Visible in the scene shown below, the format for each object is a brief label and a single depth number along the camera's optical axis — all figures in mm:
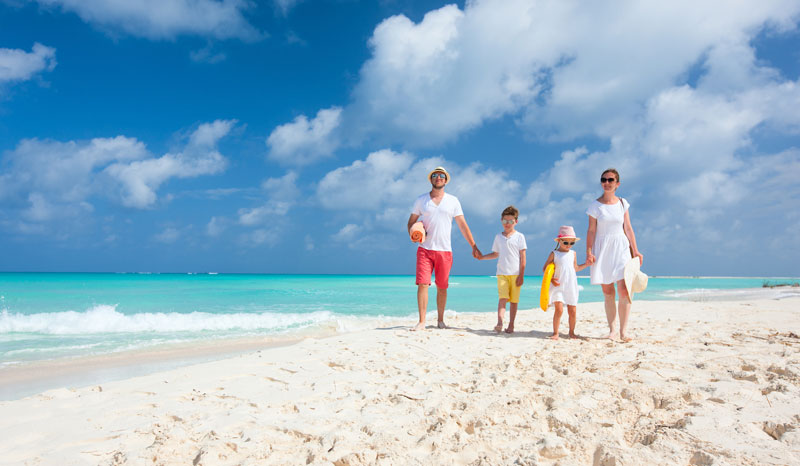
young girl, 5207
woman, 5051
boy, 5824
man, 5930
